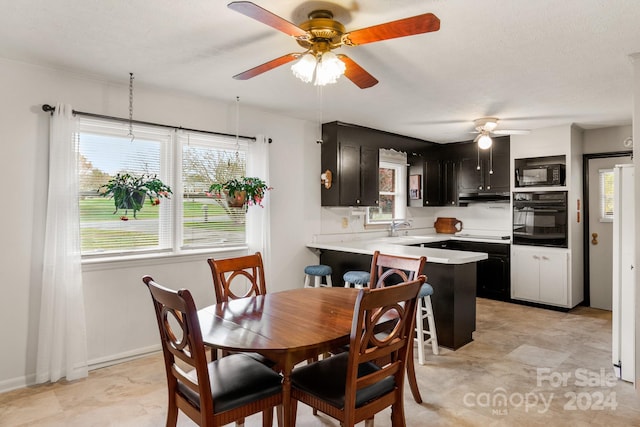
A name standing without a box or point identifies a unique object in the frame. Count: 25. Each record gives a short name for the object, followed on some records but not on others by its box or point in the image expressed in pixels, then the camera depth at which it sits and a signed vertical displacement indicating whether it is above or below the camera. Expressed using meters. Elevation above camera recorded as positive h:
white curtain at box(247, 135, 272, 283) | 4.01 -0.01
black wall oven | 4.76 -0.05
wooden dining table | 1.68 -0.56
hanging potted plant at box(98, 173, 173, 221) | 3.01 +0.19
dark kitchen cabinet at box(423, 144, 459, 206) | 5.89 +0.60
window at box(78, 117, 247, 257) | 3.14 +0.25
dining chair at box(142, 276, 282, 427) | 1.58 -0.79
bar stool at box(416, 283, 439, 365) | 3.23 -0.96
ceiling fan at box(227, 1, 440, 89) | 1.61 +0.83
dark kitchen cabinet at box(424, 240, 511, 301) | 5.25 -0.75
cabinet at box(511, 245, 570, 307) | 4.74 -0.78
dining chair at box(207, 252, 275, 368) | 2.54 -0.41
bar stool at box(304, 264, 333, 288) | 4.11 -0.65
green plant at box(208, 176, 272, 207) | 3.43 +0.23
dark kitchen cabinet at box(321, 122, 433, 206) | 4.55 +0.64
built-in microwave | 4.78 +0.51
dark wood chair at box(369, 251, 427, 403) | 2.56 -0.39
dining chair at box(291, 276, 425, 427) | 1.62 -0.79
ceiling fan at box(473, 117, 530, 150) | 4.34 +1.01
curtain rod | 2.85 +0.80
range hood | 5.52 +0.26
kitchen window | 5.47 +0.38
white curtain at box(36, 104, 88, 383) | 2.83 -0.44
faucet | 5.57 -0.16
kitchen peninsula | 3.45 -0.70
